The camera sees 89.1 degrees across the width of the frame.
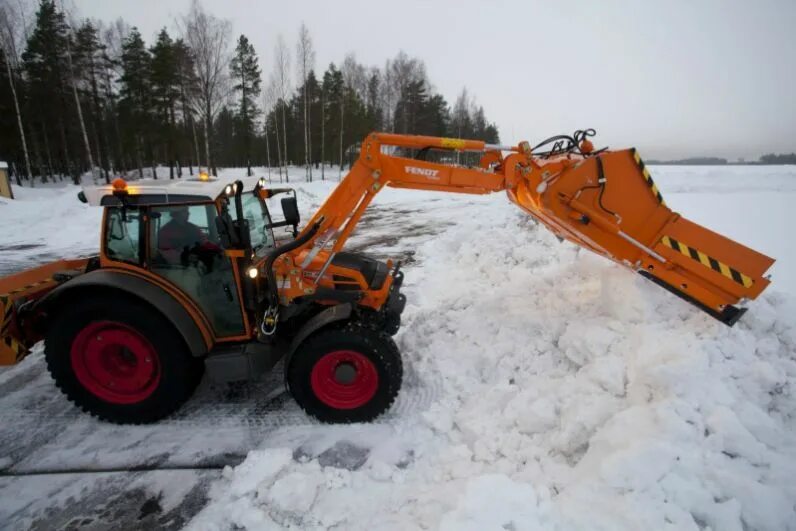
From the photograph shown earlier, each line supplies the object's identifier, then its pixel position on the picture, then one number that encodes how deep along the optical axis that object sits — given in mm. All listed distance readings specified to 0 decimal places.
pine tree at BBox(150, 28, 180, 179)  26828
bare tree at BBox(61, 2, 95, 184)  18688
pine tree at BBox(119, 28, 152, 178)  27391
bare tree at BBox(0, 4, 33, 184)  20250
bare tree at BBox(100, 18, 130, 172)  27000
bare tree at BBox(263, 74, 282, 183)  27889
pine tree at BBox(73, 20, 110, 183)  24406
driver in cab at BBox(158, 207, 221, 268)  3355
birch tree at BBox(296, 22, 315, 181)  26381
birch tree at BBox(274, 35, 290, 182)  26909
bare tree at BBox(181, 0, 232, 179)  21766
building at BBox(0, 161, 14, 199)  18625
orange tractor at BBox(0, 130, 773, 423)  3264
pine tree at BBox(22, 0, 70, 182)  22375
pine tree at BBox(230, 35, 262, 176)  27828
